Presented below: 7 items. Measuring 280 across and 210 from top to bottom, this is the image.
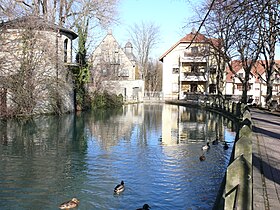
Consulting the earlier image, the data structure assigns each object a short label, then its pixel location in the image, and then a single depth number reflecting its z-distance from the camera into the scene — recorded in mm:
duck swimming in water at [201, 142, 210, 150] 13591
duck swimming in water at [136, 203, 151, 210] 7020
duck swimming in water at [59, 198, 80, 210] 7160
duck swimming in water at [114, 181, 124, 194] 8195
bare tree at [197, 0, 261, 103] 10133
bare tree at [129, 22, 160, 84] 67812
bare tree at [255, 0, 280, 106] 28125
